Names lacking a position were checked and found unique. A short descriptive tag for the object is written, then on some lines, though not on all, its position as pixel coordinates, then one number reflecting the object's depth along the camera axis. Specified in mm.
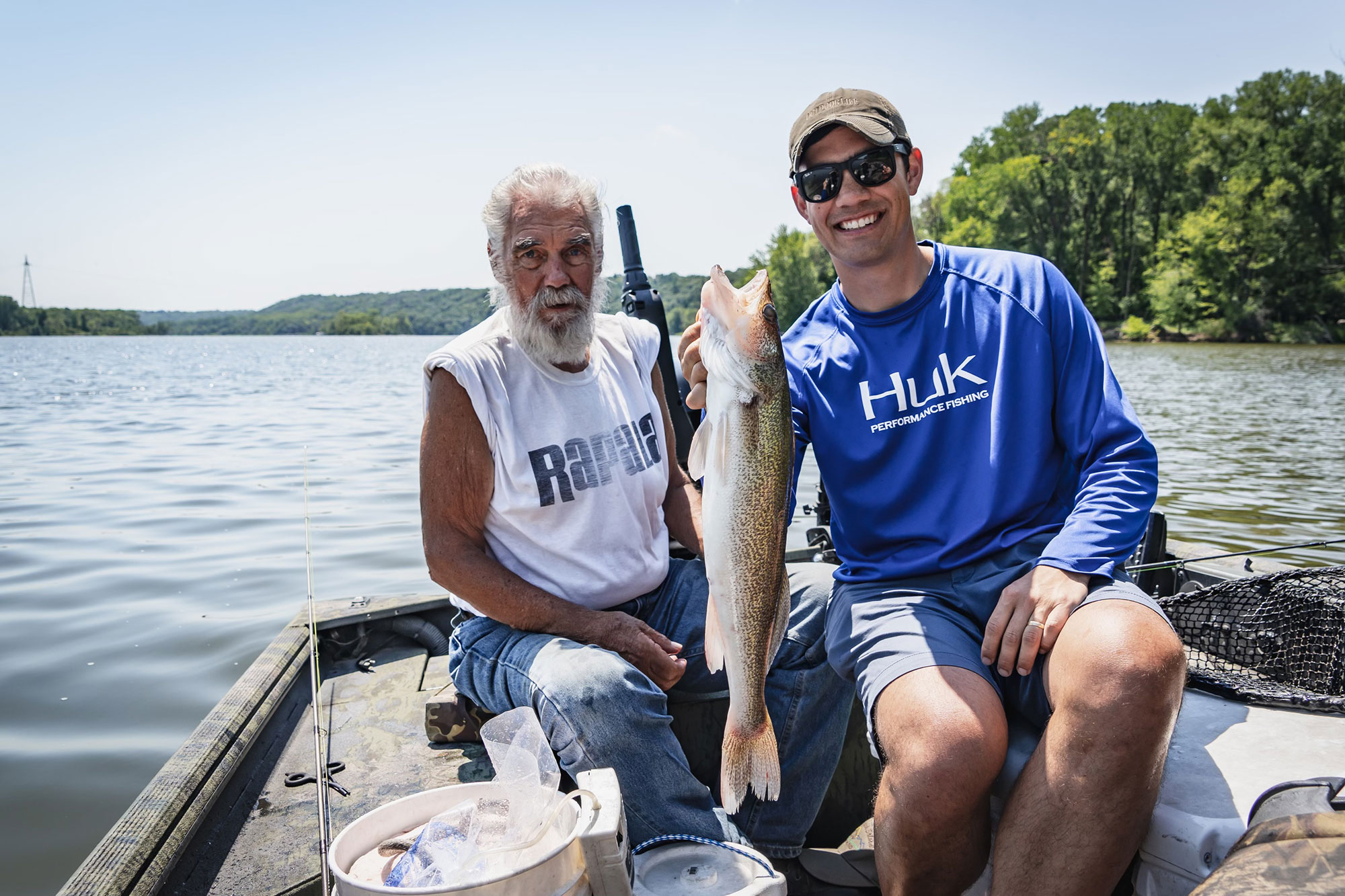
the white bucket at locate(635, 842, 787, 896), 2164
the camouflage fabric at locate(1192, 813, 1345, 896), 1508
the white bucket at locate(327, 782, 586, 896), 1773
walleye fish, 2373
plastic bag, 1882
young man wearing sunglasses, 2029
